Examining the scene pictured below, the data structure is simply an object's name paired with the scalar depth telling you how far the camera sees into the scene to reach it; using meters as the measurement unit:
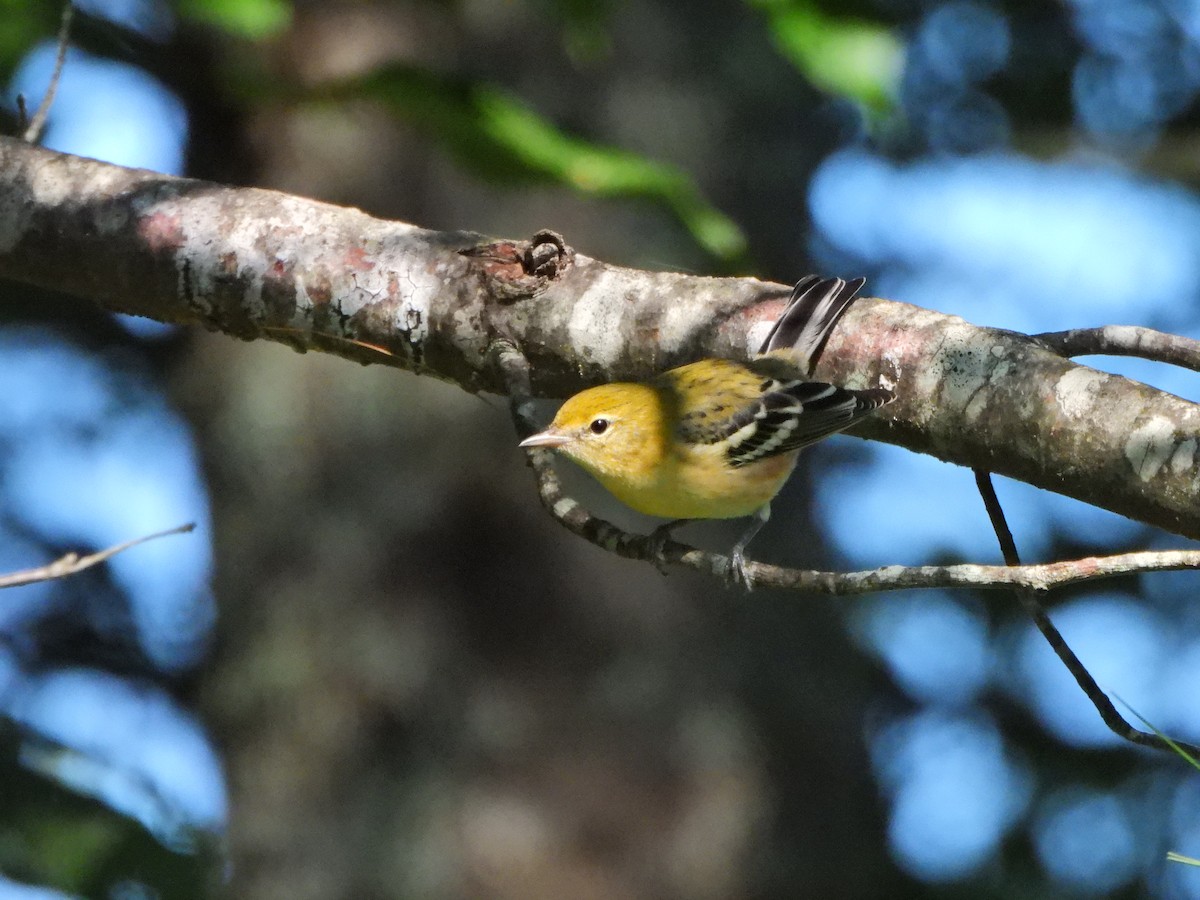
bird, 6.57
